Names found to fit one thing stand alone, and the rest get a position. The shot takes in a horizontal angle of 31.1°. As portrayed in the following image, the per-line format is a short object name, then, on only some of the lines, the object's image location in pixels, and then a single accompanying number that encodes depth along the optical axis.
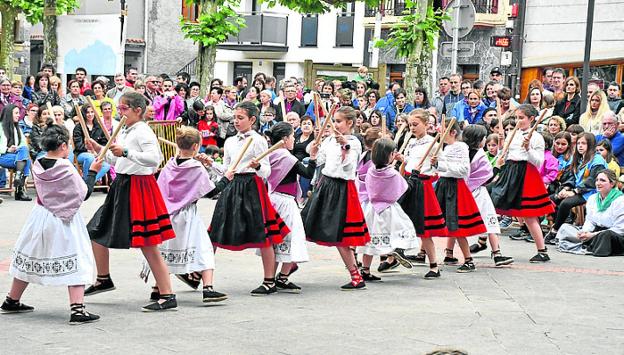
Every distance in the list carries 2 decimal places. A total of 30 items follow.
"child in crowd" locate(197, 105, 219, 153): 20.03
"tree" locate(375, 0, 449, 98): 22.23
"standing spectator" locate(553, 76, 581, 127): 17.27
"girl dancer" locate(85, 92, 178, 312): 9.02
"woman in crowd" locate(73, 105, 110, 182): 17.77
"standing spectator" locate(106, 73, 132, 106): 20.47
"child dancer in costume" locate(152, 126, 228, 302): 9.54
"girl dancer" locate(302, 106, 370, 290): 10.52
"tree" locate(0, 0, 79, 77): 29.02
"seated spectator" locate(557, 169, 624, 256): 13.54
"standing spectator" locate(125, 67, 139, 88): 22.26
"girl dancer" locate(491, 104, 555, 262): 12.84
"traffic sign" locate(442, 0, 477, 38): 18.45
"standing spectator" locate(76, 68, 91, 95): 20.69
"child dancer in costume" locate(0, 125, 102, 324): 8.50
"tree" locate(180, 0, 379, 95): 25.19
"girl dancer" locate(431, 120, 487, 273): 11.81
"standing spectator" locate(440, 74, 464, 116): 19.30
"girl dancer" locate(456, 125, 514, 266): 12.40
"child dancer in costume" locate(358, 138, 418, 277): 11.07
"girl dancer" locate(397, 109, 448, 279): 11.57
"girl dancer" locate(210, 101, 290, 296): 9.98
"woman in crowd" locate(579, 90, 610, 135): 15.90
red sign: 23.27
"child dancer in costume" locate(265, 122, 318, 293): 10.30
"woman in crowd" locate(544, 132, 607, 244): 14.45
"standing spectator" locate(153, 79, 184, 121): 20.00
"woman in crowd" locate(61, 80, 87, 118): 19.38
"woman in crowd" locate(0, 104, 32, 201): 17.58
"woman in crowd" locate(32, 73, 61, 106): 19.39
